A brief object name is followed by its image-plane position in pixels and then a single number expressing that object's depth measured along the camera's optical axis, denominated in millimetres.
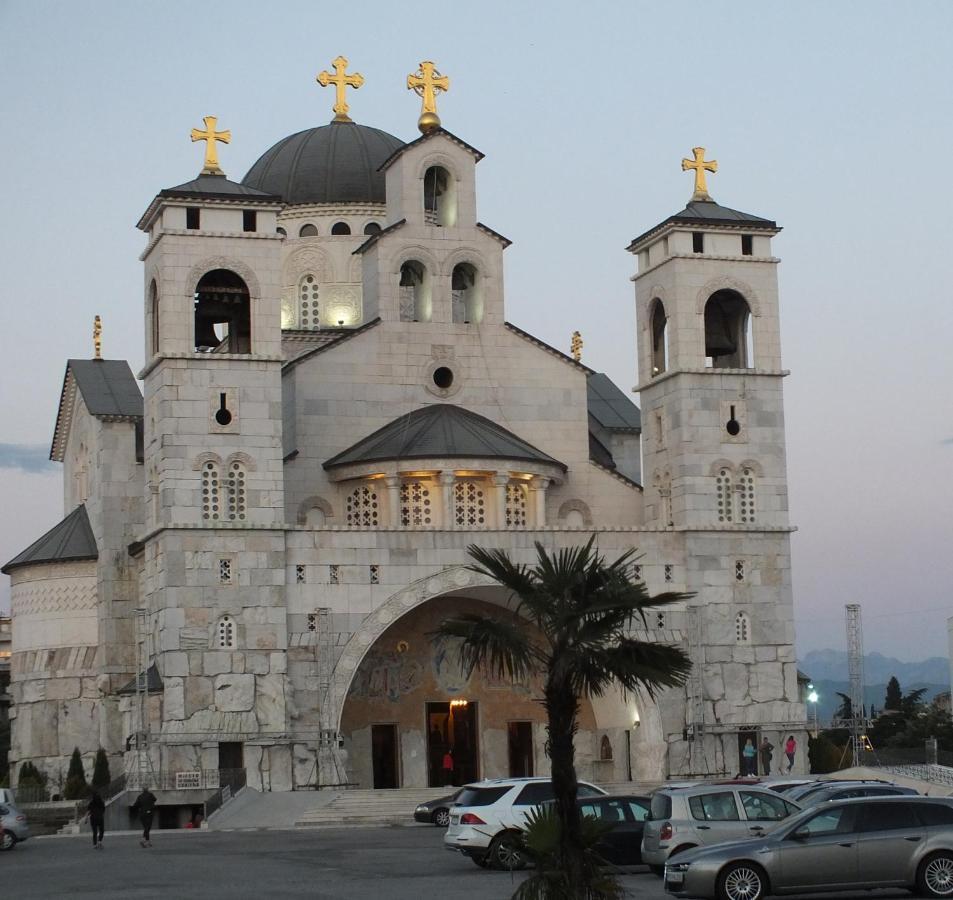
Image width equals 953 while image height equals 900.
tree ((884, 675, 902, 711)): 104538
